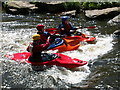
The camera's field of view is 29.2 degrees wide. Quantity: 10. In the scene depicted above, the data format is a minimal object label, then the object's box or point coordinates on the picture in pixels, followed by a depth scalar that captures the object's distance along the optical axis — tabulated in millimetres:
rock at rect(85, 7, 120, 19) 14117
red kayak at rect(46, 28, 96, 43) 10086
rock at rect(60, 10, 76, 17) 14982
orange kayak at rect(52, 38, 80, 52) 9109
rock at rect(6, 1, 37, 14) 16094
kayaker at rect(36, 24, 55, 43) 8561
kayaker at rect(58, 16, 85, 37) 10469
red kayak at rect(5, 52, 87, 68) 7207
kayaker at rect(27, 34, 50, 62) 6954
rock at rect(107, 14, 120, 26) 13110
